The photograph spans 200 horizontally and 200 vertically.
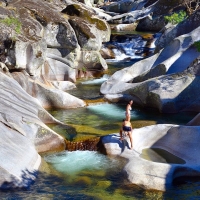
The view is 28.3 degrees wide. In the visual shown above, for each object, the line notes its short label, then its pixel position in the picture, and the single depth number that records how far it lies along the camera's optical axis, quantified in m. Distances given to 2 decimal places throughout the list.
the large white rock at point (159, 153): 12.51
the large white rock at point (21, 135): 12.26
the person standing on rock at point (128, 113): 14.93
